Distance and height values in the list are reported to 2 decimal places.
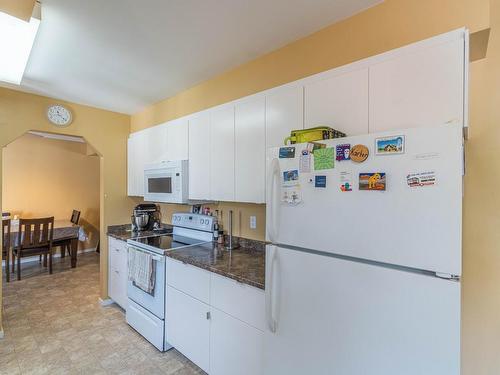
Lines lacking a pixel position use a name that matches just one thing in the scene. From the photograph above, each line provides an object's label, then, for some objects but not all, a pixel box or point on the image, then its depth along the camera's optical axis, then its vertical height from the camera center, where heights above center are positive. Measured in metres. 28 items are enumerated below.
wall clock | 2.94 +0.83
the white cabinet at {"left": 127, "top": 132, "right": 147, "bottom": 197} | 3.26 +0.31
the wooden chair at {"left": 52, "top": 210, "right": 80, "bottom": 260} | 4.86 -1.08
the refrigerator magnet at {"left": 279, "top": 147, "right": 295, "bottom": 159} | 1.26 +0.17
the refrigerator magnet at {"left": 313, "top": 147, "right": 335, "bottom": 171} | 1.13 +0.13
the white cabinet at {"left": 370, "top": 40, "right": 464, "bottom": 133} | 1.13 +0.48
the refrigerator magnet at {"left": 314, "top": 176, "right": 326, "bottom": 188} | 1.15 +0.03
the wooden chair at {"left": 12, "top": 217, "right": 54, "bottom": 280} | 4.09 -0.90
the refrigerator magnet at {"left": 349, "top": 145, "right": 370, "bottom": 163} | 1.03 +0.14
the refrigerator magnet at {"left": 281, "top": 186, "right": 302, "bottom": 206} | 1.23 -0.04
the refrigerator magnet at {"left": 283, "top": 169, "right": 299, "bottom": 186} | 1.24 +0.05
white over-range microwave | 2.59 +0.04
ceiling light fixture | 1.57 +1.00
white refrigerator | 0.87 -0.29
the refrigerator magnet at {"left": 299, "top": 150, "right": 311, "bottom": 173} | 1.20 +0.12
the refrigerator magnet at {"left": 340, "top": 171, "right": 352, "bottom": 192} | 1.07 +0.03
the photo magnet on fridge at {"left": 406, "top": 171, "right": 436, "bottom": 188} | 0.89 +0.03
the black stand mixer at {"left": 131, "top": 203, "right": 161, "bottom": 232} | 3.29 -0.43
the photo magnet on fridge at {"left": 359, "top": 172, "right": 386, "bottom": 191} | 0.99 +0.02
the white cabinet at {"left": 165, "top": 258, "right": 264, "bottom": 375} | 1.58 -0.97
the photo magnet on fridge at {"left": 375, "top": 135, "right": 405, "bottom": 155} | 0.95 +0.16
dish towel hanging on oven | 2.34 -0.82
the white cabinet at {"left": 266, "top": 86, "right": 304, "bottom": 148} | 1.71 +0.52
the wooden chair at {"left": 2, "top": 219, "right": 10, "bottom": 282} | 3.90 -0.89
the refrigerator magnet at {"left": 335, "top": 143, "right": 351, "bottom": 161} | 1.08 +0.15
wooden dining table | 4.60 -0.91
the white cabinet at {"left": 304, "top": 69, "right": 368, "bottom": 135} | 1.41 +0.51
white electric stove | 2.27 -0.80
